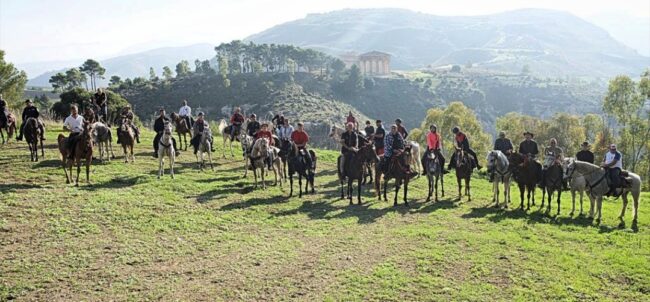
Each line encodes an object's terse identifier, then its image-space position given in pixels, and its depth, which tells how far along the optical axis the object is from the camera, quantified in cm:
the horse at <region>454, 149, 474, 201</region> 1911
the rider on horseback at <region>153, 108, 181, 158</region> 2188
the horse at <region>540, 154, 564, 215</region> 1795
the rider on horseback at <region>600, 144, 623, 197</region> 1669
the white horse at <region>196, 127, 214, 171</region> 2242
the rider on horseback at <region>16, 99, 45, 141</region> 2050
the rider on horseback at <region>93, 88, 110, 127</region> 2317
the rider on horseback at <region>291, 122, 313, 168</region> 1895
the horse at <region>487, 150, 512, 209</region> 1836
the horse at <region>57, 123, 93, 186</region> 1653
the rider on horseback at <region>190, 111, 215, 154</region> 2256
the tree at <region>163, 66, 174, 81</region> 11575
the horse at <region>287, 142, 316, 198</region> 1861
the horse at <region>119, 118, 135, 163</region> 2162
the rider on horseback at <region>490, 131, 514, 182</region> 1950
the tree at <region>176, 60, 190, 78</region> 12200
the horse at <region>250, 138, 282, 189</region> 1909
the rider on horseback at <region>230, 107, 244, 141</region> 2558
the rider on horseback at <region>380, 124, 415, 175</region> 1791
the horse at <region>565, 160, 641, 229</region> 1688
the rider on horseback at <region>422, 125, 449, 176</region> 1942
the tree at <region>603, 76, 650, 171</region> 3903
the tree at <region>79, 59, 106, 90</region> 9050
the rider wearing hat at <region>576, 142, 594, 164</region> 1866
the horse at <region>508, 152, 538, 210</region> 1820
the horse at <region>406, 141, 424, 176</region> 2461
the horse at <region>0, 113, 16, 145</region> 2273
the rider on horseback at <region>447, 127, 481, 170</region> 1939
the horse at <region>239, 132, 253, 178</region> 2153
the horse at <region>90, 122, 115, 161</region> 2059
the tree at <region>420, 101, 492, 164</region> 5253
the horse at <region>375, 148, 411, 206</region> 1786
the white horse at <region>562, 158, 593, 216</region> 1752
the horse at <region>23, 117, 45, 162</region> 1980
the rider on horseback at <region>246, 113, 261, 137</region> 2239
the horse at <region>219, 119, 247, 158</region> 2603
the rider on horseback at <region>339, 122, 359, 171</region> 1817
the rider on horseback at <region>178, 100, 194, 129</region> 2598
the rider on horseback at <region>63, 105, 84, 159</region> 1661
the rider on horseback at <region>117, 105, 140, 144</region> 2193
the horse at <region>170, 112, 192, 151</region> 2589
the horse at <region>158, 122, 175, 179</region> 1908
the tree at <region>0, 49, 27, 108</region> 4620
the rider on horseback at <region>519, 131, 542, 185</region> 1834
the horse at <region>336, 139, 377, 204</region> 1811
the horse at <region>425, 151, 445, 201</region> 1895
